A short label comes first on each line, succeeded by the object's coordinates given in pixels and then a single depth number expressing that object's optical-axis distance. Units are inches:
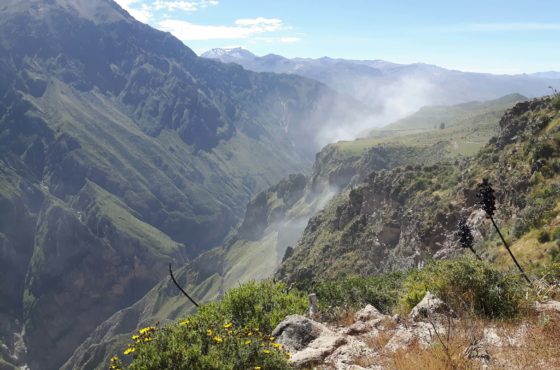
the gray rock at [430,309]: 665.6
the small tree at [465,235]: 1710.1
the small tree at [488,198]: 1669.5
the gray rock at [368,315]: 817.9
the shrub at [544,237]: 2125.2
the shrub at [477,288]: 669.9
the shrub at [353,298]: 991.0
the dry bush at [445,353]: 484.4
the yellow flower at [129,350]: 545.7
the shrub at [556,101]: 3277.6
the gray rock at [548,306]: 642.2
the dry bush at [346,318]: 871.1
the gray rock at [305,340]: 631.2
